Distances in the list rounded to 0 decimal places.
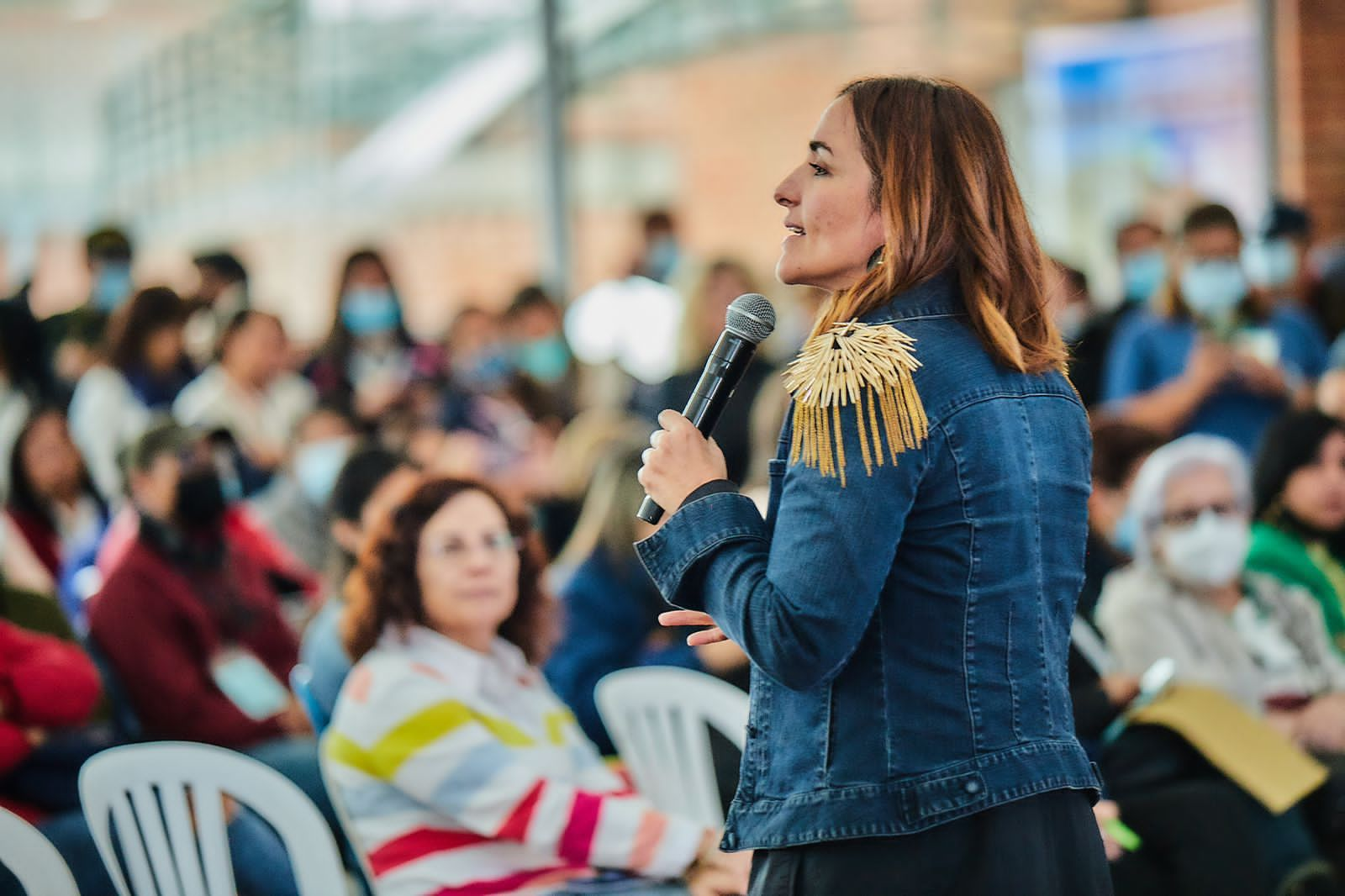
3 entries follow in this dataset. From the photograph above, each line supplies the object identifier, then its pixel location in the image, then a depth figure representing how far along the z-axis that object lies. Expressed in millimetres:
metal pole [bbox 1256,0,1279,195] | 15779
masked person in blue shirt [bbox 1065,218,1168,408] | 11349
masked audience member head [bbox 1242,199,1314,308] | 11698
